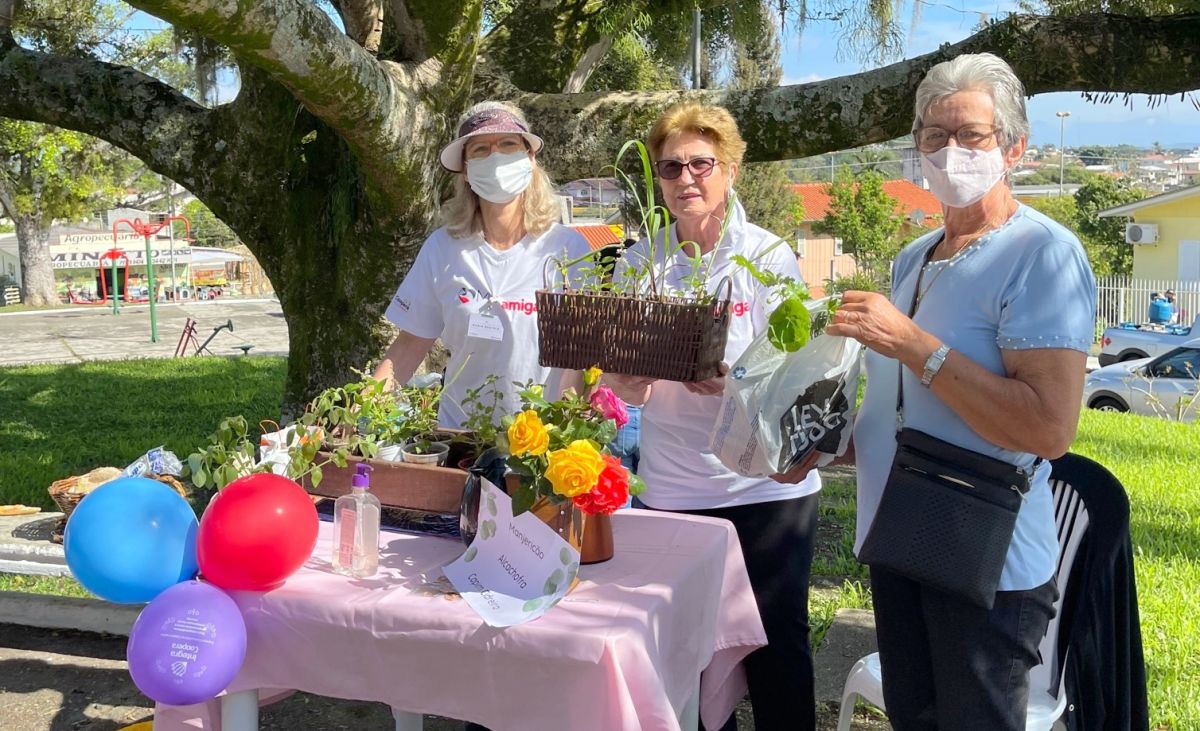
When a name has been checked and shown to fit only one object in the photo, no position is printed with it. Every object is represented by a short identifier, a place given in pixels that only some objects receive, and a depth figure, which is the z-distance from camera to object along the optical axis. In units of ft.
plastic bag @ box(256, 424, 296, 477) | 8.09
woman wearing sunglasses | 8.87
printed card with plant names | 6.70
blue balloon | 7.22
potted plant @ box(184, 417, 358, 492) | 7.62
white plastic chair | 7.95
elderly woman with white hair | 6.29
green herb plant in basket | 7.67
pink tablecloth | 6.30
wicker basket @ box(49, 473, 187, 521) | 18.13
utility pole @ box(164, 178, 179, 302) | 126.62
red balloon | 6.85
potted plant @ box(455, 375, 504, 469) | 8.02
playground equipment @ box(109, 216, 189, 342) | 68.80
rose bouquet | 6.66
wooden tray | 7.94
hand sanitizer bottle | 7.40
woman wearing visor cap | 9.84
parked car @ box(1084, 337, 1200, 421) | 42.50
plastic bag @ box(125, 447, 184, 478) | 12.96
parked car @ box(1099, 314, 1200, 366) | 59.93
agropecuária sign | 146.51
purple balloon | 6.60
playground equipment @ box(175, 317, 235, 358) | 59.21
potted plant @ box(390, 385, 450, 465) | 8.25
